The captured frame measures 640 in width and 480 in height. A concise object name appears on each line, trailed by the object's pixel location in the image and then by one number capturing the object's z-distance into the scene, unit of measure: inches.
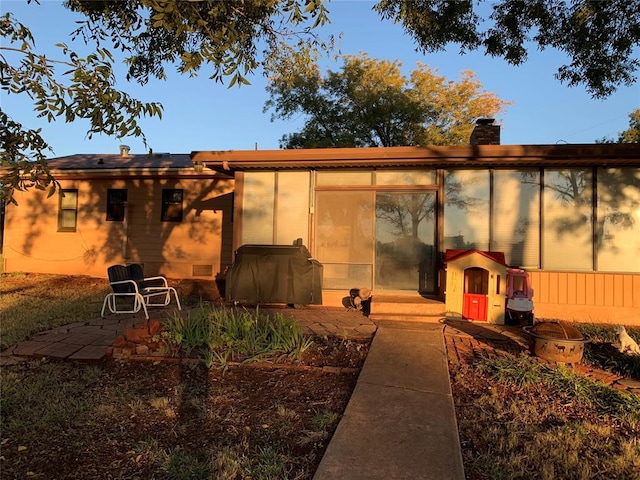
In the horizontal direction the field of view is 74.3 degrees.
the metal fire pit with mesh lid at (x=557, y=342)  169.3
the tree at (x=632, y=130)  978.7
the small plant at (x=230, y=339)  176.1
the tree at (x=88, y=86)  93.4
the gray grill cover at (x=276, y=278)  299.0
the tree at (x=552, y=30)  269.1
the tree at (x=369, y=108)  789.2
